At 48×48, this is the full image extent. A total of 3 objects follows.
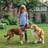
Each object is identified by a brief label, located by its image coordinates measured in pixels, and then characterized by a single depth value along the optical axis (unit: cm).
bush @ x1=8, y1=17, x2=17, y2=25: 2680
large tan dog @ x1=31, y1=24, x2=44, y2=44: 850
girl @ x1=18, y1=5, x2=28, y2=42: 879
